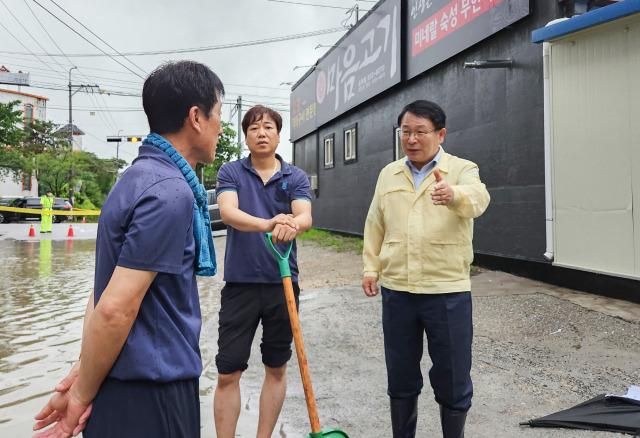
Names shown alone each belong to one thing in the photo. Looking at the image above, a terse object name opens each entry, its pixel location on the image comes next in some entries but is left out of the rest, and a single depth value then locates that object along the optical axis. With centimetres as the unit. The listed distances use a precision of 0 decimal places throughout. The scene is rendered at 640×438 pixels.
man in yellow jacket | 282
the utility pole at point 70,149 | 4412
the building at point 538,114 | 616
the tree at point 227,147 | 4120
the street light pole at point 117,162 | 7612
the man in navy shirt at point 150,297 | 139
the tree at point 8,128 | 2722
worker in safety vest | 2332
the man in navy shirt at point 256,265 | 297
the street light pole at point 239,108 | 4075
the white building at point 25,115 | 5731
